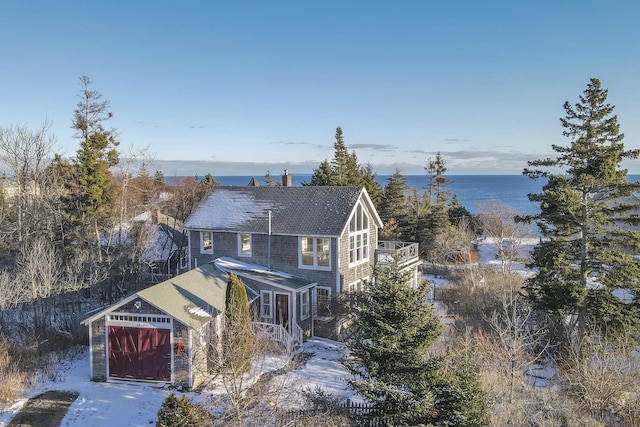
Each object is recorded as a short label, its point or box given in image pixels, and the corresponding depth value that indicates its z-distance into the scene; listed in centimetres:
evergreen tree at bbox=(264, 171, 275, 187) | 7135
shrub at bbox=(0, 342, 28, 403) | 1574
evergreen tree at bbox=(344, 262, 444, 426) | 1295
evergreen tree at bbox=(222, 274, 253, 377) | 1402
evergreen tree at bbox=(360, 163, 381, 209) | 4998
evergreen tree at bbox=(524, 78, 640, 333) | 2027
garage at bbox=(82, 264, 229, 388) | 1675
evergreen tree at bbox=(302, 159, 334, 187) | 5003
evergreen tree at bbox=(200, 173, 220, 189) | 6264
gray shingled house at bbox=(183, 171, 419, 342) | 2219
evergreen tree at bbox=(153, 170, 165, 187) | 6800
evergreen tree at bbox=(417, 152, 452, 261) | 4381
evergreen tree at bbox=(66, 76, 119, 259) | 2728
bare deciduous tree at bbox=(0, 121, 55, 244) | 2898
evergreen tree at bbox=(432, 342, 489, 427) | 1245
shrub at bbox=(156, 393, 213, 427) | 1278
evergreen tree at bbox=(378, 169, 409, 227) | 4762
